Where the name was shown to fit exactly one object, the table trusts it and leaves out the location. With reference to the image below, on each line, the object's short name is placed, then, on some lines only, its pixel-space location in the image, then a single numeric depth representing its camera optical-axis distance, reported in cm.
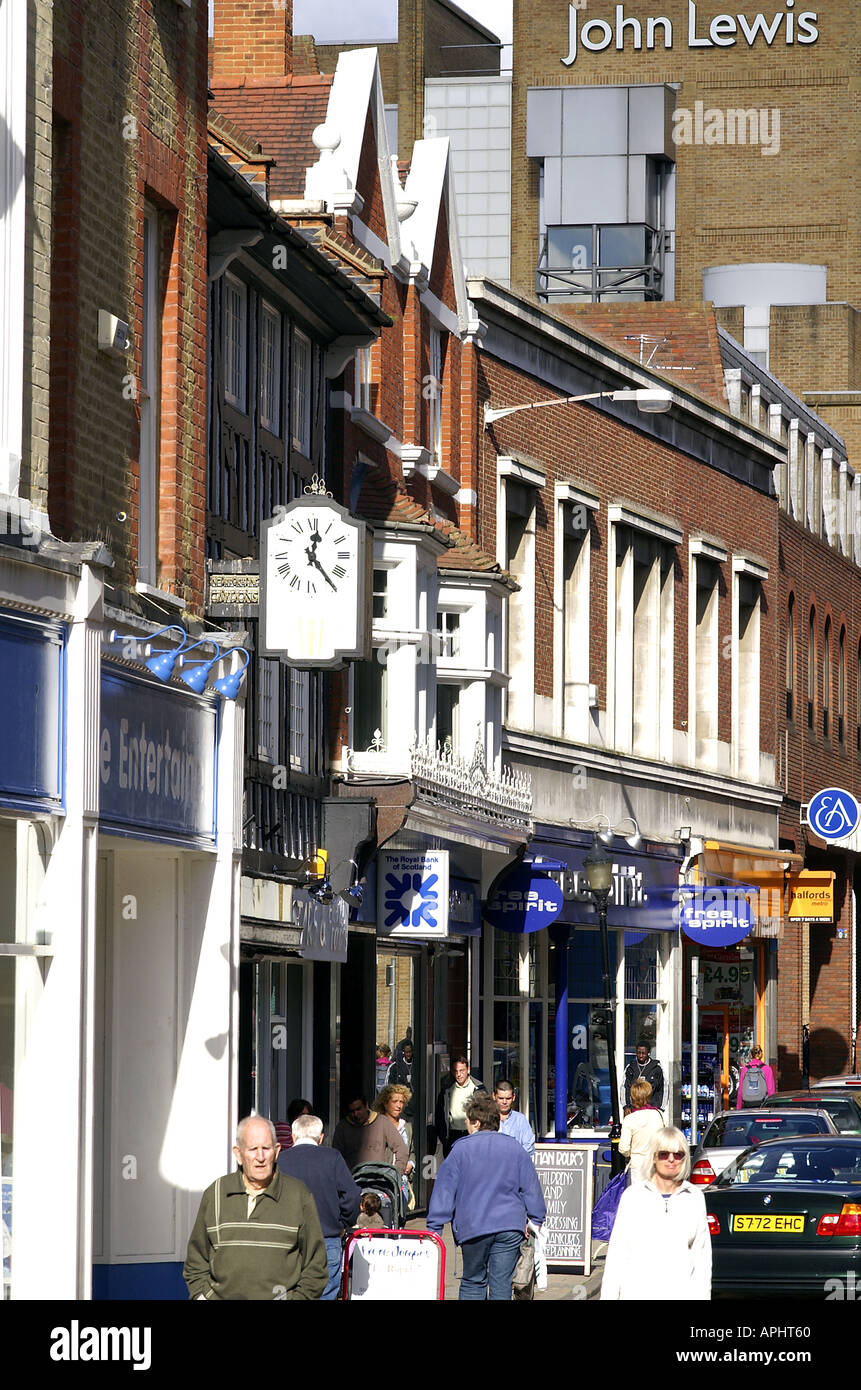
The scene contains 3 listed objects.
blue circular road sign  4062
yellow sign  3959
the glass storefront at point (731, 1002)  3912
